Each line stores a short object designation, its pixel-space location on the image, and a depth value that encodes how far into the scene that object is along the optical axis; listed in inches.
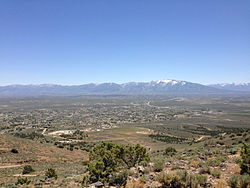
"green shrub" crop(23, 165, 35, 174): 736.0
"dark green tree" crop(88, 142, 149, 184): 417.4
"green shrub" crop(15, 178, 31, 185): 517.3
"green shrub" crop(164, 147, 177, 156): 892.6
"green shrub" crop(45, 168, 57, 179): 590.0
